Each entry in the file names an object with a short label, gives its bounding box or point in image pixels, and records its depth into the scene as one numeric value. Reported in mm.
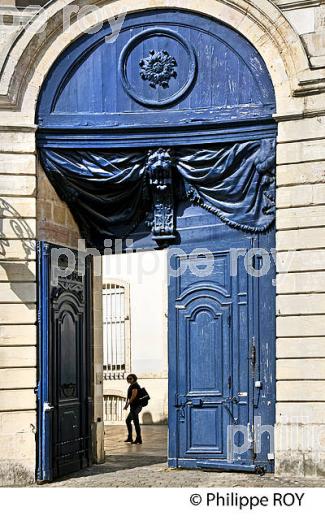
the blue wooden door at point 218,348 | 11656
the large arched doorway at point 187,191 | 11648
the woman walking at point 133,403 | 17031
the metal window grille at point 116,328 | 21688
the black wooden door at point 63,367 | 11531
